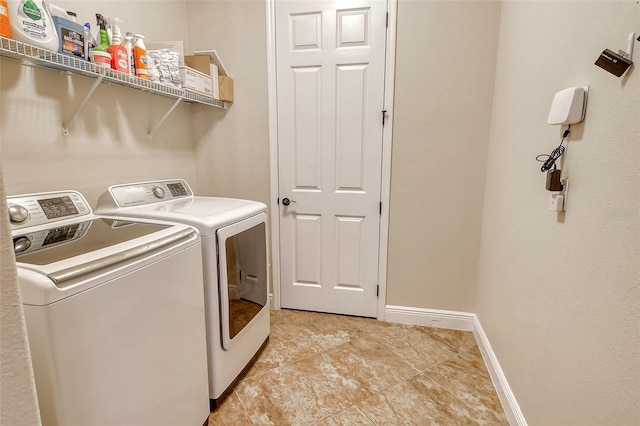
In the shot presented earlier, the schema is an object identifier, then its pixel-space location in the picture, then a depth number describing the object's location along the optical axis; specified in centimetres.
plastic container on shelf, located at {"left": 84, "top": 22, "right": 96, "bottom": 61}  148
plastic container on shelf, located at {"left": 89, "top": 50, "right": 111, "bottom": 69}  152
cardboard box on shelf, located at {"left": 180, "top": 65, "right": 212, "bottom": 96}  205
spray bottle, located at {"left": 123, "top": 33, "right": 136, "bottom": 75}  169
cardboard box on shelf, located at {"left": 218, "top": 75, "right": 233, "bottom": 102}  242
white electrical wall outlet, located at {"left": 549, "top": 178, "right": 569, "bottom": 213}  117
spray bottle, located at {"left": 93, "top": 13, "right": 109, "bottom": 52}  162
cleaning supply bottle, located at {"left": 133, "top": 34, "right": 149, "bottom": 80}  176
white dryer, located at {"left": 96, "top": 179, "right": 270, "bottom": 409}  157
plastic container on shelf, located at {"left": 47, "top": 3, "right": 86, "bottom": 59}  136
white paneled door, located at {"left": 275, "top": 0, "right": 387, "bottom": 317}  230
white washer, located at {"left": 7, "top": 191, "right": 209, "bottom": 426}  89
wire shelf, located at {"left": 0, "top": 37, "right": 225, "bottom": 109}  122
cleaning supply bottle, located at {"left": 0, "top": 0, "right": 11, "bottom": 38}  117
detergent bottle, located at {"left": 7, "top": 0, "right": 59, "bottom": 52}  121
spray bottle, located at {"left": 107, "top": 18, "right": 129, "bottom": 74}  163
